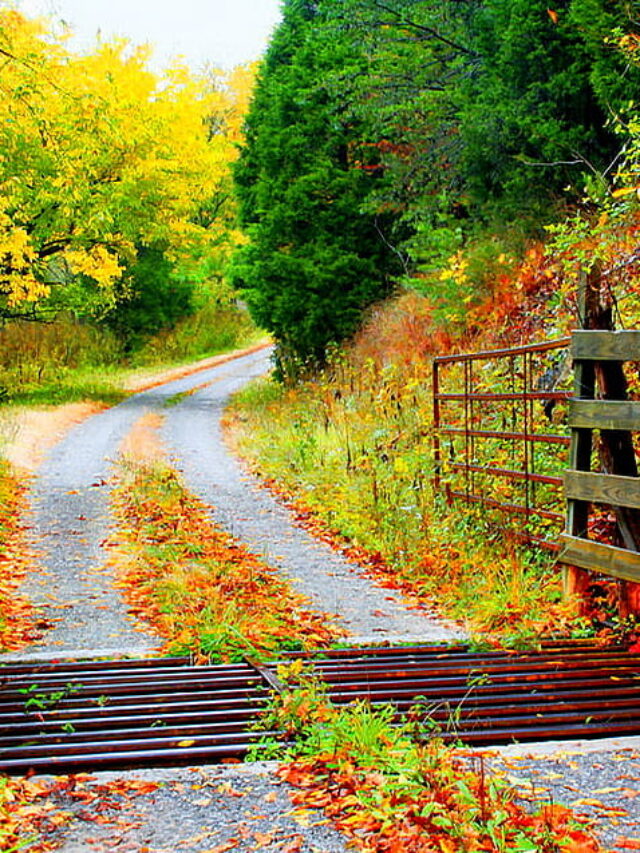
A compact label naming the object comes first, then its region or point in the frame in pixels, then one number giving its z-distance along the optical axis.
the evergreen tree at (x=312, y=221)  39.66
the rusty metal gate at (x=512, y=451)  14.76
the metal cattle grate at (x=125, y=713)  8.00
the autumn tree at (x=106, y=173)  36.62
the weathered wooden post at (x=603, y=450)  11.20
